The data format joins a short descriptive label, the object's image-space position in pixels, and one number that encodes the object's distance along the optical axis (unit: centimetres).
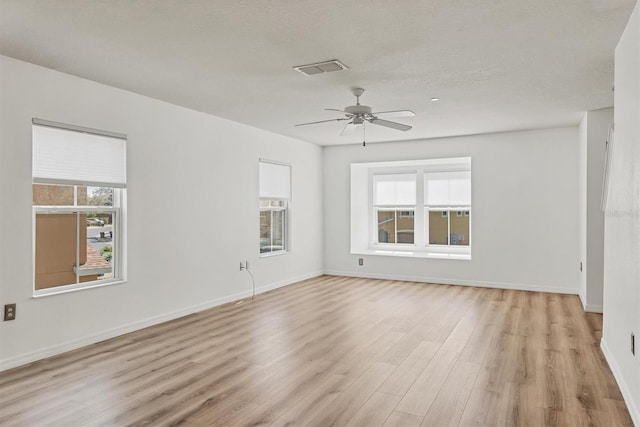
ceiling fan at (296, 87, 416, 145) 428
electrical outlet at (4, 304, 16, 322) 346
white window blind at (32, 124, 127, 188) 375
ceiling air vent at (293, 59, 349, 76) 357
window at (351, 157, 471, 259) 766
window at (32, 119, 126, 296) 378
